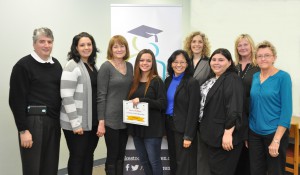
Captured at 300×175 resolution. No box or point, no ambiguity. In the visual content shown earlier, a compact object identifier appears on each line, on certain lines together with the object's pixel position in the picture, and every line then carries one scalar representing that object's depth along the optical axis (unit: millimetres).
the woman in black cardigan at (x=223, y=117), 2287
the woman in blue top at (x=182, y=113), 2530
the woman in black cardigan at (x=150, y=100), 2650
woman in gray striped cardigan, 2517
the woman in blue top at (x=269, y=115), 2238
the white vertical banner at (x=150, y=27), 3248
